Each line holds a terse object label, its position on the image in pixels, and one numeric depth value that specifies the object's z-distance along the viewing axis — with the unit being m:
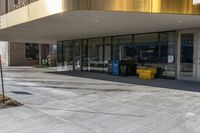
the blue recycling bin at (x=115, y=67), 17.53
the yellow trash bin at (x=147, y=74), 15.20
